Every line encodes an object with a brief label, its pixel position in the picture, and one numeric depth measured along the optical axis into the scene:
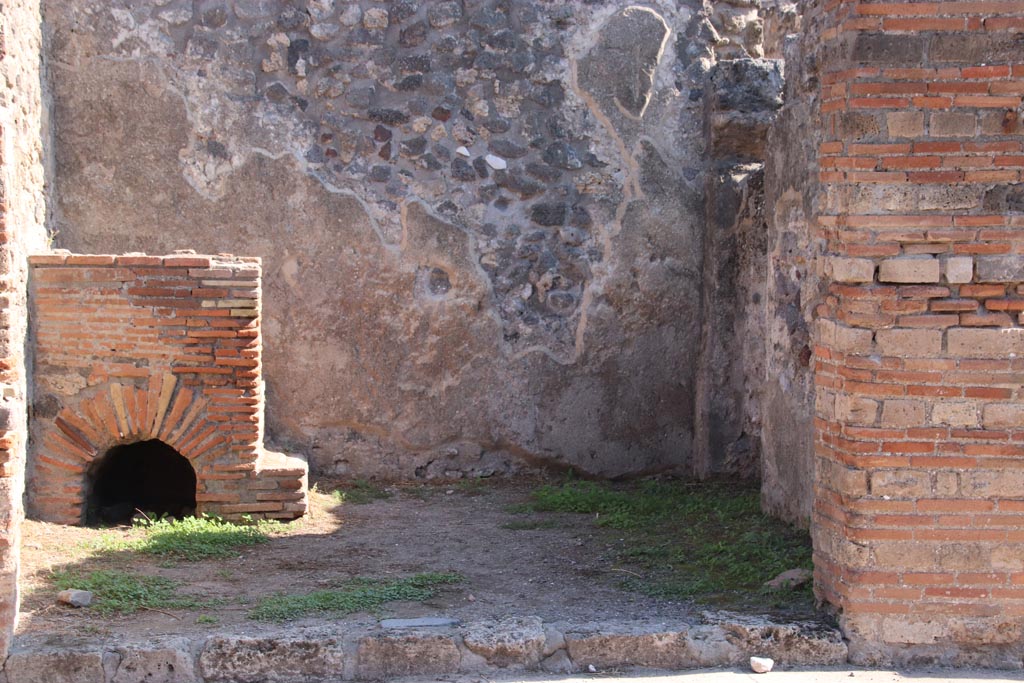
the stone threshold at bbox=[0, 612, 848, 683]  4.10
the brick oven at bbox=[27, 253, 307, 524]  5.92
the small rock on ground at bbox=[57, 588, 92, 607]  4.65
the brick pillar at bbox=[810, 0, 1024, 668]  4.16
